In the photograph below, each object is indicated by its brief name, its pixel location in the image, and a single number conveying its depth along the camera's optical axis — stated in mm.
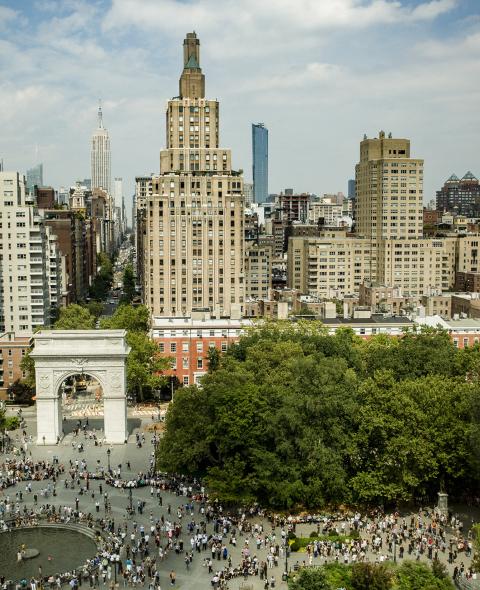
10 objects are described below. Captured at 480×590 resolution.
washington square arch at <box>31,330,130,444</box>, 84062
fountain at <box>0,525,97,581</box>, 54228
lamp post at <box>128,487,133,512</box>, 65119
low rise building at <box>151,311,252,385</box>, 107500
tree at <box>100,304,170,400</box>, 101562
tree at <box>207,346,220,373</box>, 99812
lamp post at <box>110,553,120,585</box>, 54547
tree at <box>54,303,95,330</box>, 124375
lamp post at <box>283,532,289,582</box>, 51847
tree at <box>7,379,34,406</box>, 107000
